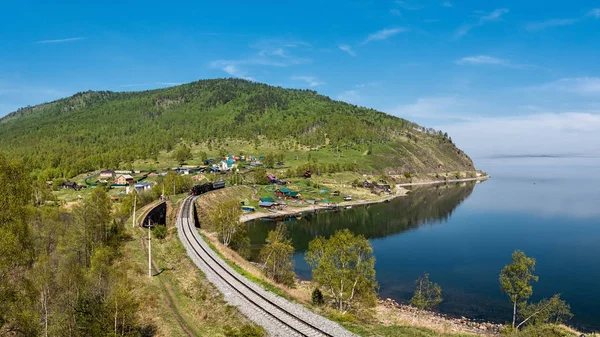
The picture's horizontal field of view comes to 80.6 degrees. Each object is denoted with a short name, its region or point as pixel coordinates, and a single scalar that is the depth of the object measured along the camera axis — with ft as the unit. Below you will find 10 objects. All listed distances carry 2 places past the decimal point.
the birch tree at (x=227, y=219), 249.75
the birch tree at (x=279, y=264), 184.96
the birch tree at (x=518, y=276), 155.74
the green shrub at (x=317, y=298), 128.88
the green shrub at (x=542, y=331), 123.77
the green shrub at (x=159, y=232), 229.66
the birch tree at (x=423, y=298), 182.91
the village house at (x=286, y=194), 555.28
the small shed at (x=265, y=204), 496.23
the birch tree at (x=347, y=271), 146.30
